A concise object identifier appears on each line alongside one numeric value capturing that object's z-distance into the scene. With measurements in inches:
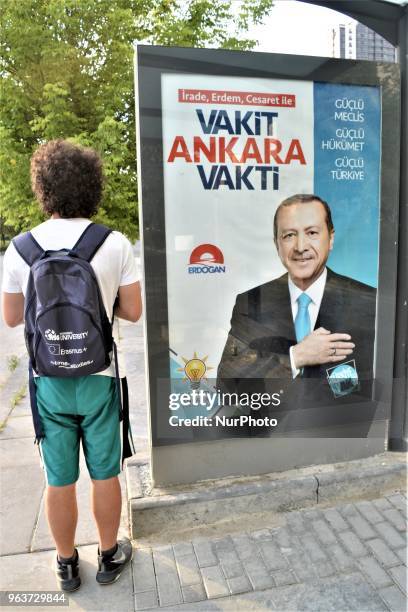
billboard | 102.7
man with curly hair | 83.4
